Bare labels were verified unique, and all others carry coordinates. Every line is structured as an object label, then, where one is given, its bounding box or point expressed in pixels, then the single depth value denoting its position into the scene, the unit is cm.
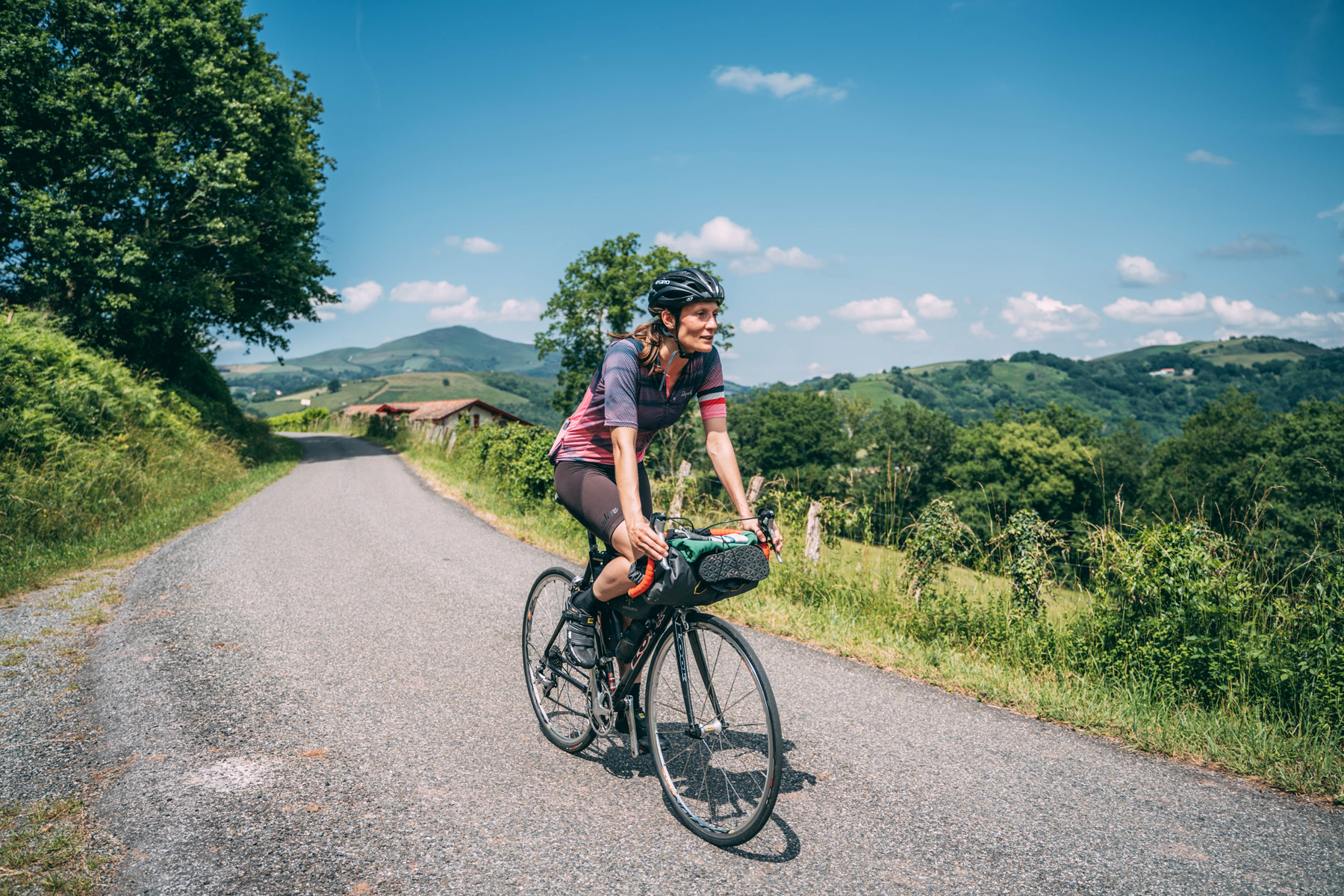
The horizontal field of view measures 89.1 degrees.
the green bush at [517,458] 1223
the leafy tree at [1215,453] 4081
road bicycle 269
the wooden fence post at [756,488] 843
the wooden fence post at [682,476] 927
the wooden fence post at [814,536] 733
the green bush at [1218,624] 399
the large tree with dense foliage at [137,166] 1722
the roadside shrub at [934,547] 618
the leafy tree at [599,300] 4366
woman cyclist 290
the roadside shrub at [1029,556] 562
